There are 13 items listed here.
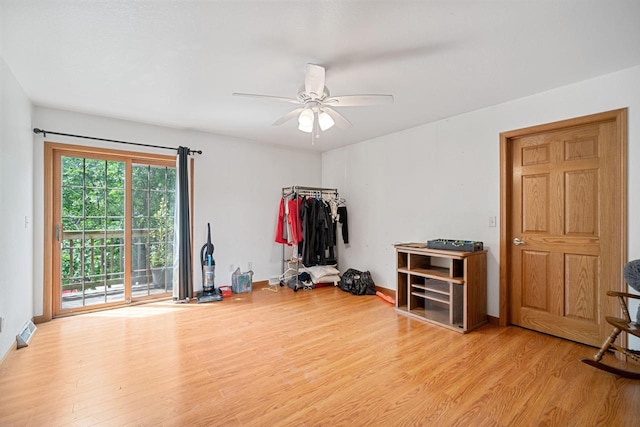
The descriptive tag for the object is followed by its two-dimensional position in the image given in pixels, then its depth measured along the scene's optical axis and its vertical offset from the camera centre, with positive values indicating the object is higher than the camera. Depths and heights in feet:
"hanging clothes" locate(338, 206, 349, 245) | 16.42 -0.39
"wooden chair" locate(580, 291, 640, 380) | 6.65 -3.31
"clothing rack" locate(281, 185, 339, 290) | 16.25 +1.21
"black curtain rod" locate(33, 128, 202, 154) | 10.27 +3.08
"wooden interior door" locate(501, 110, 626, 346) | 8.19 -0.33
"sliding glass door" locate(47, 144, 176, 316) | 11.07 -0.50
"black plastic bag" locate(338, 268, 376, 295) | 14.30 -3.51
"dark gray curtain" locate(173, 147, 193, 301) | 12.85 -0.99
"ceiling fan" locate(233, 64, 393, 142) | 6.83 +3.04
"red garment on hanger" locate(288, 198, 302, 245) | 15.39 -0.36
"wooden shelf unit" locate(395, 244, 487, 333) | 9.73 -2.75
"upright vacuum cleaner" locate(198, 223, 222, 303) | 13.47 -2.75
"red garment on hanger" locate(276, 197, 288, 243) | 15.85 -0.86
